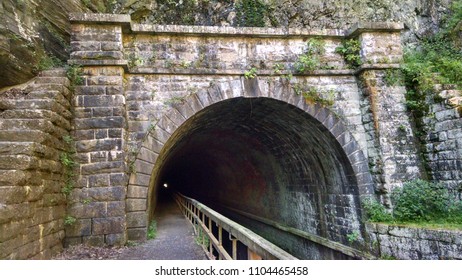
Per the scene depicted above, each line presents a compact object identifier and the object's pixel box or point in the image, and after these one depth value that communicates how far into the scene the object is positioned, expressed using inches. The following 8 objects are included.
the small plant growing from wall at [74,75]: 243.1
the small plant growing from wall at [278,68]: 290.4
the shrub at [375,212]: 263.7
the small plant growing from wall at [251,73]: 283.7
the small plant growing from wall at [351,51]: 298.8
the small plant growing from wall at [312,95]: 290.4
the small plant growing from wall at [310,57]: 292.4
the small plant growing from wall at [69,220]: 216.8
